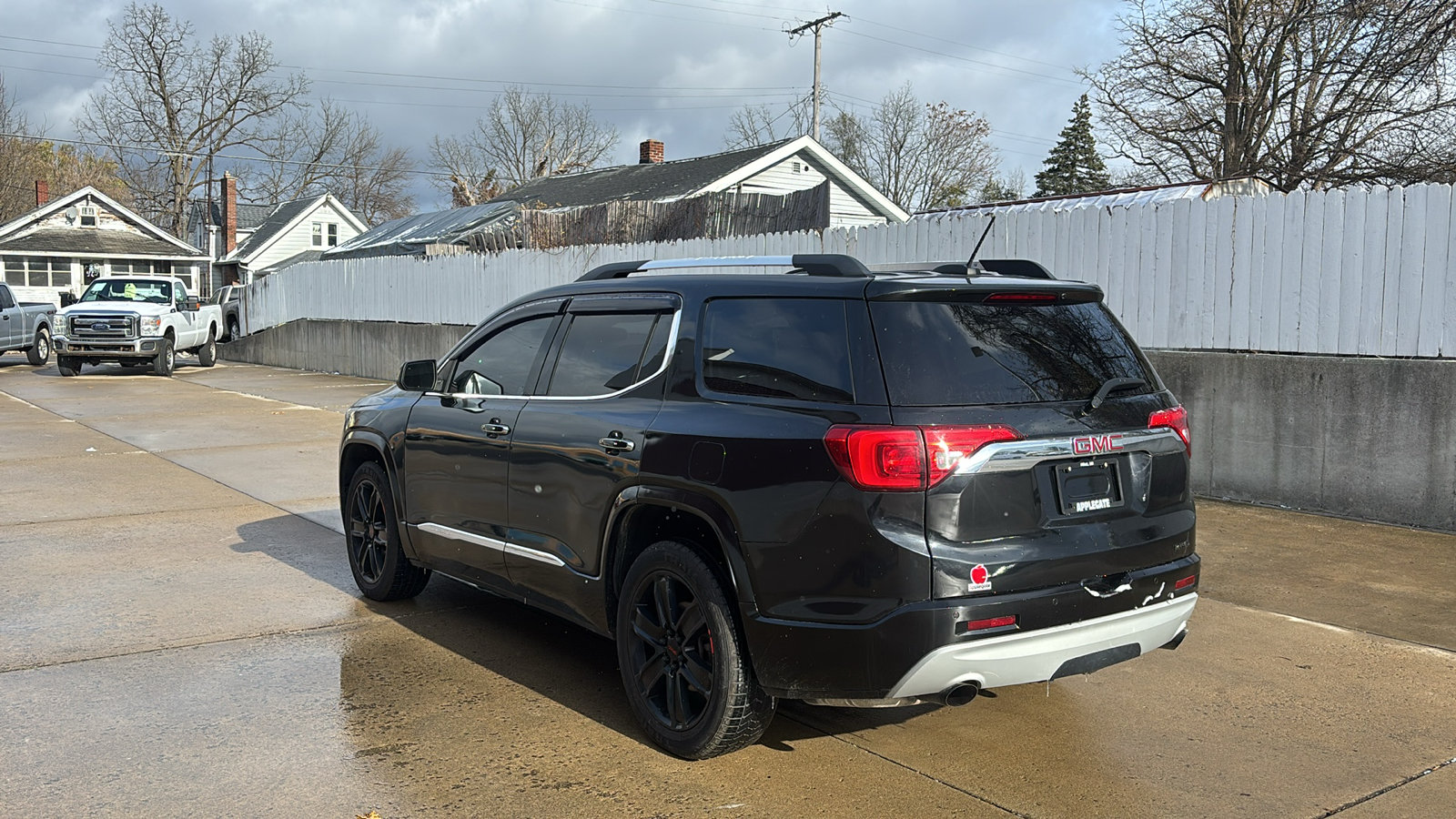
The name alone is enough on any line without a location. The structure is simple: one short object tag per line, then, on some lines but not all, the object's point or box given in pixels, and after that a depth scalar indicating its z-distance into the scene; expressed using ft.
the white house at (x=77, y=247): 169.99
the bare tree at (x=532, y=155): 212.84
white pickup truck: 76.23
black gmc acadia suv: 12.42
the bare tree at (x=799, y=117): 180.05
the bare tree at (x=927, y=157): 194.49
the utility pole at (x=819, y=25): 135.74
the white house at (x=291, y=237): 189.37
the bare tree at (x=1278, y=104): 73.31
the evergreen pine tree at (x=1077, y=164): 190.70
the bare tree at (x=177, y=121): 200.95
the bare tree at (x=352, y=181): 224.33
